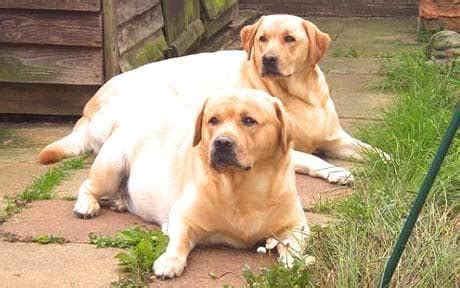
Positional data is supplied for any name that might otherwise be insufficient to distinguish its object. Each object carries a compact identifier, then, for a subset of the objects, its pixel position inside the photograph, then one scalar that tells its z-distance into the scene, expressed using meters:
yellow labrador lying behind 8.52
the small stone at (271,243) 6.25
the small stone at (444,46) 11.82
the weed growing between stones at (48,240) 6.61
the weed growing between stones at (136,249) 5.88
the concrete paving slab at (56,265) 5.95
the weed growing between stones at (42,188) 7.36
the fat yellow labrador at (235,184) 6.07
